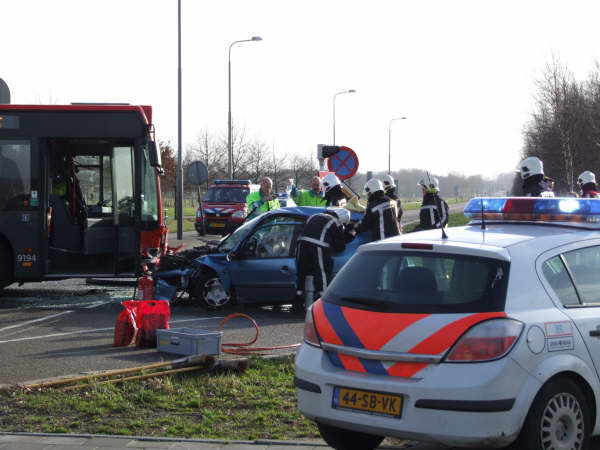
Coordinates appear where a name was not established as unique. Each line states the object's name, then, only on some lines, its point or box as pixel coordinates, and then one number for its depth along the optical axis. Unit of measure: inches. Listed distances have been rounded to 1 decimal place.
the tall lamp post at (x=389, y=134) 2869.1
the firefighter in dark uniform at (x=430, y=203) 648.4
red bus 563.5
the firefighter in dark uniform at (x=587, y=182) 637.9
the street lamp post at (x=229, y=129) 1419.0
